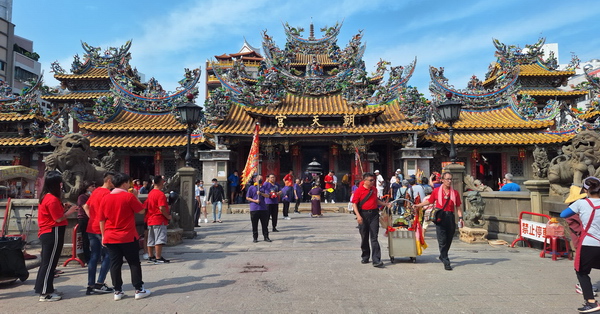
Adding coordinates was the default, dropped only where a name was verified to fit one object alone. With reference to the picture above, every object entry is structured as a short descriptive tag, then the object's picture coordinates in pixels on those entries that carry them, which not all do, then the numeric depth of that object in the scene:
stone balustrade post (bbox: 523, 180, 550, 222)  7.84
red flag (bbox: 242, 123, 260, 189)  8.80
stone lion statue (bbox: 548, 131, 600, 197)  7.19
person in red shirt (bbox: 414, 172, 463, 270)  5.94
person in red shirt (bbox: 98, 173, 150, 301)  4.41
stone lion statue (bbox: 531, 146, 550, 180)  8.00
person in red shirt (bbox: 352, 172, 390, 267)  6.21
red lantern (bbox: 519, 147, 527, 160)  17.64
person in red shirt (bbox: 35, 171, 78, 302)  4.51
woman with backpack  3.83
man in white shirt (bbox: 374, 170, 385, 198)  14.30
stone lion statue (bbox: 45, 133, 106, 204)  6.81
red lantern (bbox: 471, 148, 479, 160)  17.98
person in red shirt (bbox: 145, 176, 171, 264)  6.63
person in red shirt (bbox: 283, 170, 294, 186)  13.34
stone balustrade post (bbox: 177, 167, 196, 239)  9.23
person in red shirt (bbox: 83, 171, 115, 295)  4.70
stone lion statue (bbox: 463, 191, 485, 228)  8.67
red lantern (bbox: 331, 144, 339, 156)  17.55
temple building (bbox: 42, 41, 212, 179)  17.53
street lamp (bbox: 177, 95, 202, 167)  9.48
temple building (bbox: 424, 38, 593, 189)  17.45
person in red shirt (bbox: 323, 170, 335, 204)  15.82
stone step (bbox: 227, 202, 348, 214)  15.50
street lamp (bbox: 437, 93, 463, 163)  9.64
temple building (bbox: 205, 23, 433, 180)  16.73
